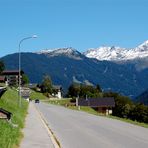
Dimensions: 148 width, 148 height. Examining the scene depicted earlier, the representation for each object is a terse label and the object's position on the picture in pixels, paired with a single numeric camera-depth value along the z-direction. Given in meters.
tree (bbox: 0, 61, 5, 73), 166.44
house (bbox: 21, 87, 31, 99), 147.71
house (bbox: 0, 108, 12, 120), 25.20
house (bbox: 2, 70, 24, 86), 171.04
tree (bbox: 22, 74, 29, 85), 186.75
